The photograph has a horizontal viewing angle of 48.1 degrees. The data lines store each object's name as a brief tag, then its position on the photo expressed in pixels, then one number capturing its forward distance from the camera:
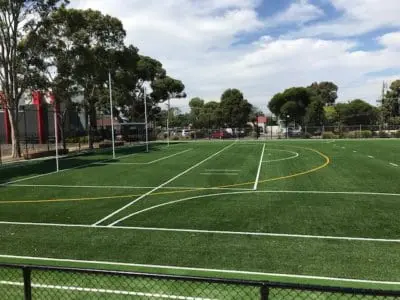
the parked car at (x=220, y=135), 70.25
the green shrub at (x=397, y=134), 60.25
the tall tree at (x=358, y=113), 87.75
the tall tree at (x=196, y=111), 90.34
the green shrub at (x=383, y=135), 61.12
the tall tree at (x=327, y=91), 117.89
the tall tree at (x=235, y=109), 81.25
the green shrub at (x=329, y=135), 61.78
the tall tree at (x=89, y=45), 35.44
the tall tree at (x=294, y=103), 76.62
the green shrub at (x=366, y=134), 61.38
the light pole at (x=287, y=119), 77.38
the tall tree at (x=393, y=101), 79.69
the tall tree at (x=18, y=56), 31.33
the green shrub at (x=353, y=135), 61.91
